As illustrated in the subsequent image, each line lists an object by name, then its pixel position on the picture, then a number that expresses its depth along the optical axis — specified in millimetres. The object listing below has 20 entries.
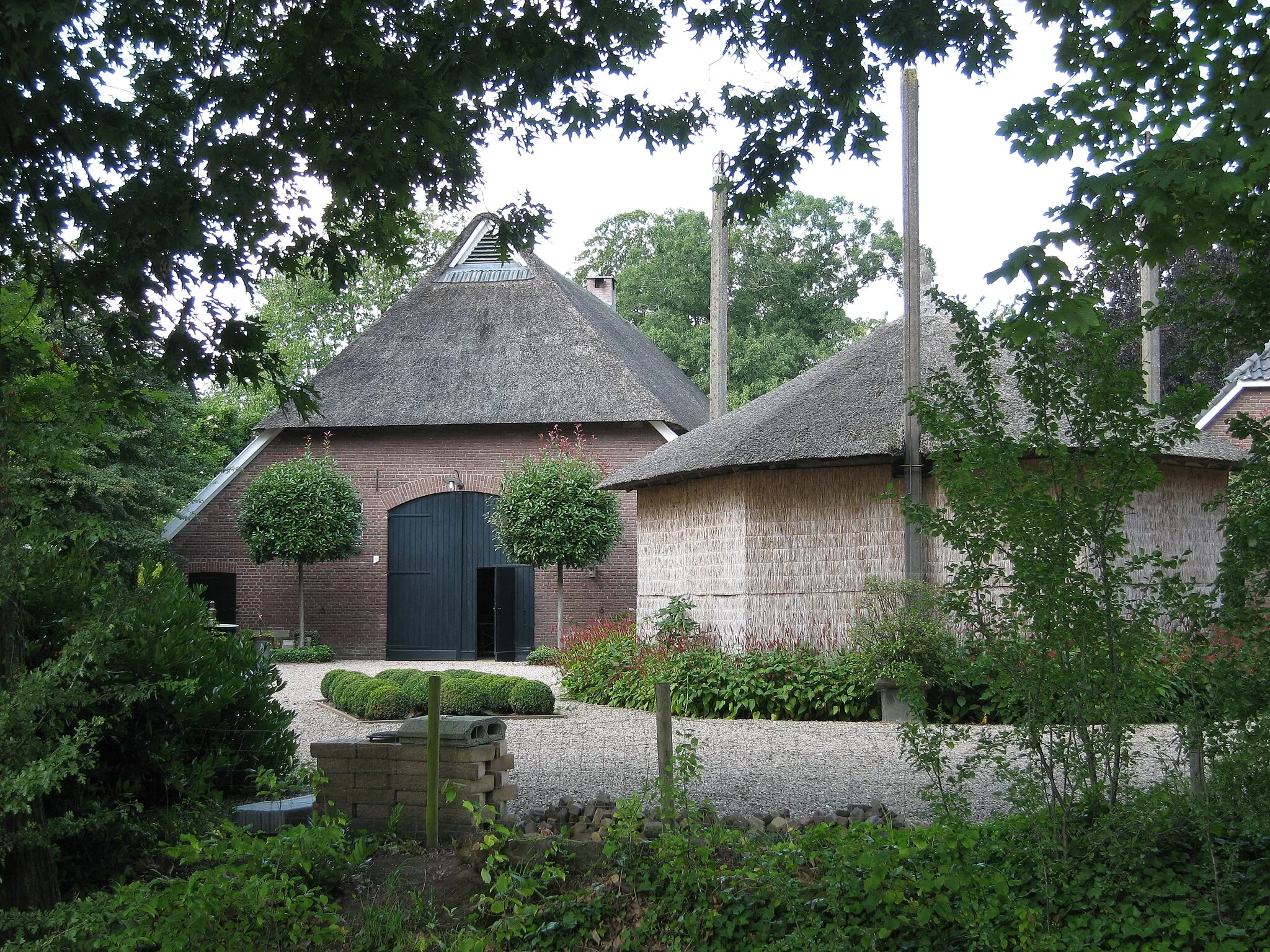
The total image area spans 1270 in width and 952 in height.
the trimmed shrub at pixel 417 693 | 11414
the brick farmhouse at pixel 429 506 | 21797
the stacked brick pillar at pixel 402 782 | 5832
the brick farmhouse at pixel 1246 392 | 17516
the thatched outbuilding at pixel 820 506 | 12062
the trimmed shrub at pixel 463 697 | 10984
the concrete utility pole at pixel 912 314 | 11570
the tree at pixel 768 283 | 36406
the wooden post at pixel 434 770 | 5742
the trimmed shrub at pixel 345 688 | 11867
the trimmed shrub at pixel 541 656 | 19844
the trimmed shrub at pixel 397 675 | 12305
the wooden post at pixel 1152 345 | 14023
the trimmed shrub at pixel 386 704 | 11234
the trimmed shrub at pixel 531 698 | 11586
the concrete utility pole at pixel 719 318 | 18812
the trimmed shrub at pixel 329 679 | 13047
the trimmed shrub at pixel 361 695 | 11445
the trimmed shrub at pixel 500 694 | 11594
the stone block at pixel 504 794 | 5980
